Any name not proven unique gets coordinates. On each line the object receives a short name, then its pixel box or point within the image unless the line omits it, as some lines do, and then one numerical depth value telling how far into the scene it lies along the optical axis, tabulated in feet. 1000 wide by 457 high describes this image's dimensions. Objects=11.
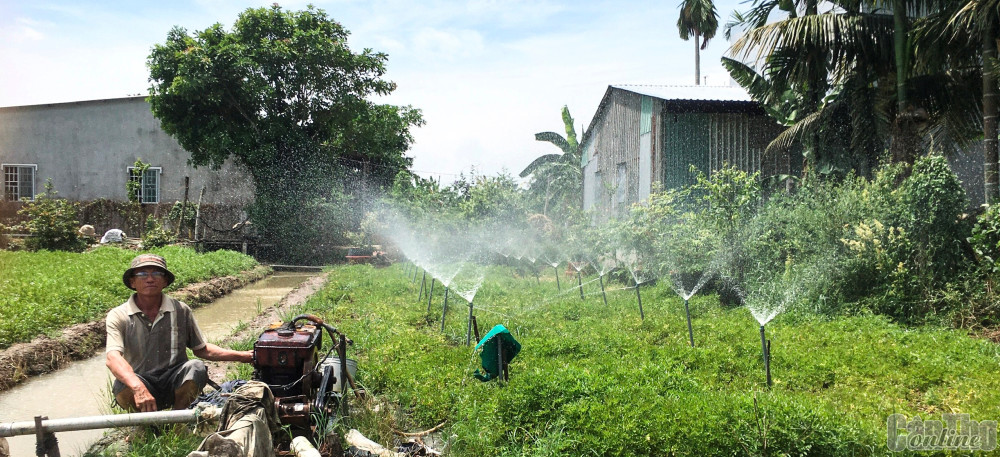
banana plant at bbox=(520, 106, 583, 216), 92.48
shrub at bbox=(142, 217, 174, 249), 70.10
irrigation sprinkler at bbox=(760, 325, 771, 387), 20.16
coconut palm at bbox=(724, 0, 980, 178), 40.27
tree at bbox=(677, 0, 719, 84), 100.37
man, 15.25
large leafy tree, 76.43
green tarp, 18.64
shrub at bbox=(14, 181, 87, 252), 62.49
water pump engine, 14.10
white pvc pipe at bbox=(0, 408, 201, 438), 11.09
